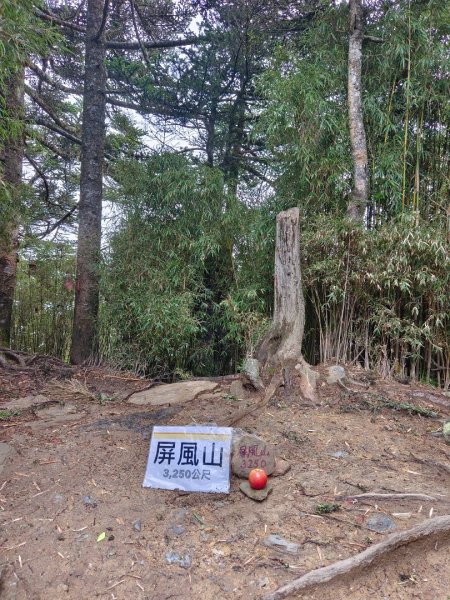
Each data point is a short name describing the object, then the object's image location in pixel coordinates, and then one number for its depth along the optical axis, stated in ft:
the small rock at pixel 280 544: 5.06
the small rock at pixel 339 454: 6.97
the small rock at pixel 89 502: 5.98
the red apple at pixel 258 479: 6.03
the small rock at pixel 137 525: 5.56
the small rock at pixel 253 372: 9.35
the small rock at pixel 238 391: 9.39
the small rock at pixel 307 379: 9.04
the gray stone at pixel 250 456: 6.40
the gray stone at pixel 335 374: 9.56
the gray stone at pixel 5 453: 7.04
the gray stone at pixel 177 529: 5.49
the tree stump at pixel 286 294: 10.00
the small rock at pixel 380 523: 5.28
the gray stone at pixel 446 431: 7.66
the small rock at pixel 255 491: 5.98
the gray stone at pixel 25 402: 9.74
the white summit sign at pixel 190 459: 6.35
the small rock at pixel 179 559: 5.02
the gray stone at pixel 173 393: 9.78
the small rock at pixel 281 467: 6.50
